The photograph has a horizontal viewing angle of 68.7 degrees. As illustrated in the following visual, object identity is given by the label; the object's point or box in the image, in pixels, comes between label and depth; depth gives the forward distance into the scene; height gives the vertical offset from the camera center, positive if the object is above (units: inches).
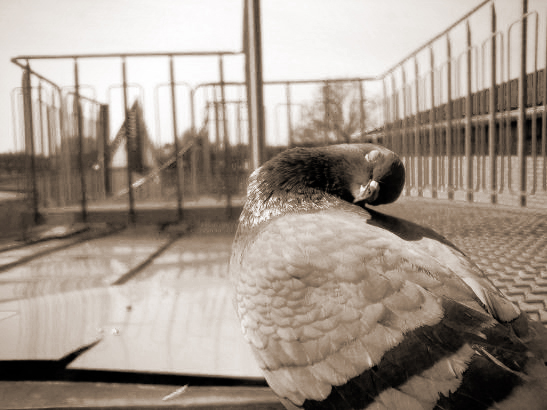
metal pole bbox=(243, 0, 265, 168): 78.0 +17.4
